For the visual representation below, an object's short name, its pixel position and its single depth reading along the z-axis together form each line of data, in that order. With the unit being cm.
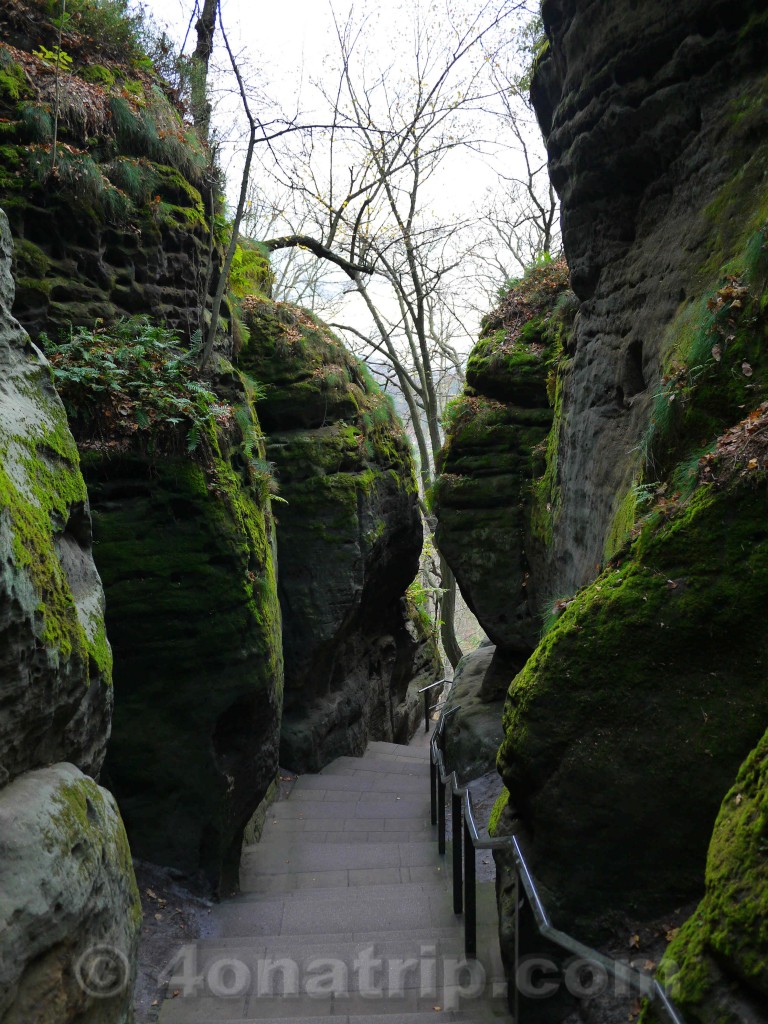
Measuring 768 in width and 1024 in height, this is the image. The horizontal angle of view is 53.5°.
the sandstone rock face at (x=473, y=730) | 985
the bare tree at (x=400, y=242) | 1480
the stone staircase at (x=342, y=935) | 504
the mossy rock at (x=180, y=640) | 657
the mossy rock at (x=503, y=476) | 1029
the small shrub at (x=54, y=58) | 736
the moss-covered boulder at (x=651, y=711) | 382
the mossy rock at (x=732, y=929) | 240
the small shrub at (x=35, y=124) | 684
